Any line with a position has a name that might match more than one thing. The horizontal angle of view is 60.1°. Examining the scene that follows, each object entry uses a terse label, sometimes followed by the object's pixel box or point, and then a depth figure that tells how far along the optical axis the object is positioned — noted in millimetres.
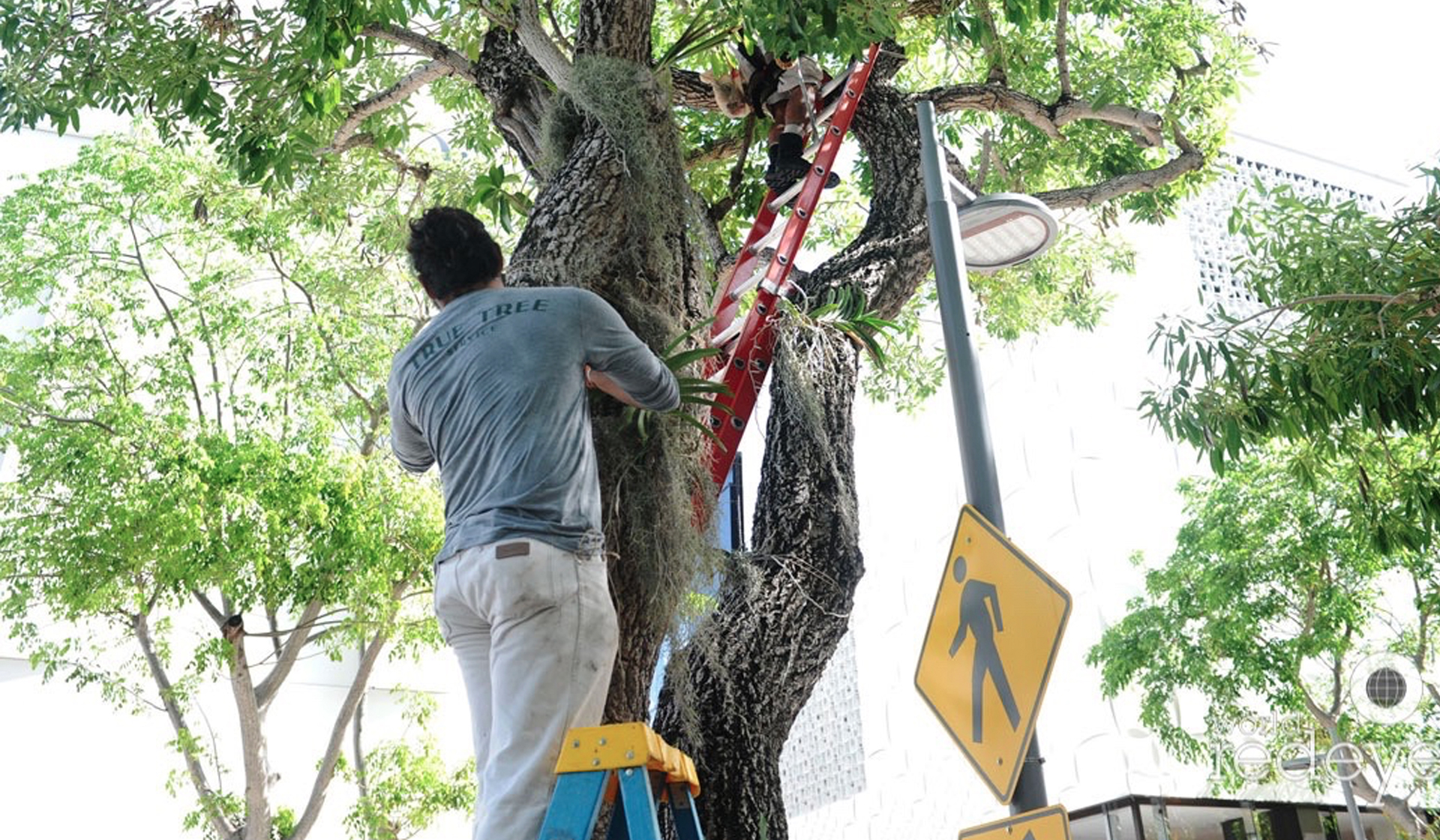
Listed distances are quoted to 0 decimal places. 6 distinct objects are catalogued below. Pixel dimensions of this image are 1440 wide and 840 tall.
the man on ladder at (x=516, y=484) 2627
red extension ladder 5141
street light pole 3551
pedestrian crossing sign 3396
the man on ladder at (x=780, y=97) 6129
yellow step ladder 2424
